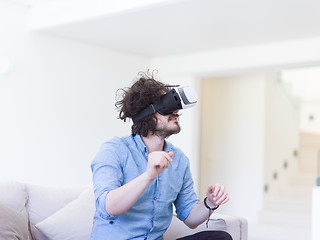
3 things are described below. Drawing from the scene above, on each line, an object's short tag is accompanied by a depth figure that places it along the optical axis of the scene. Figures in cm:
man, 148
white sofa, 197
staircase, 441
